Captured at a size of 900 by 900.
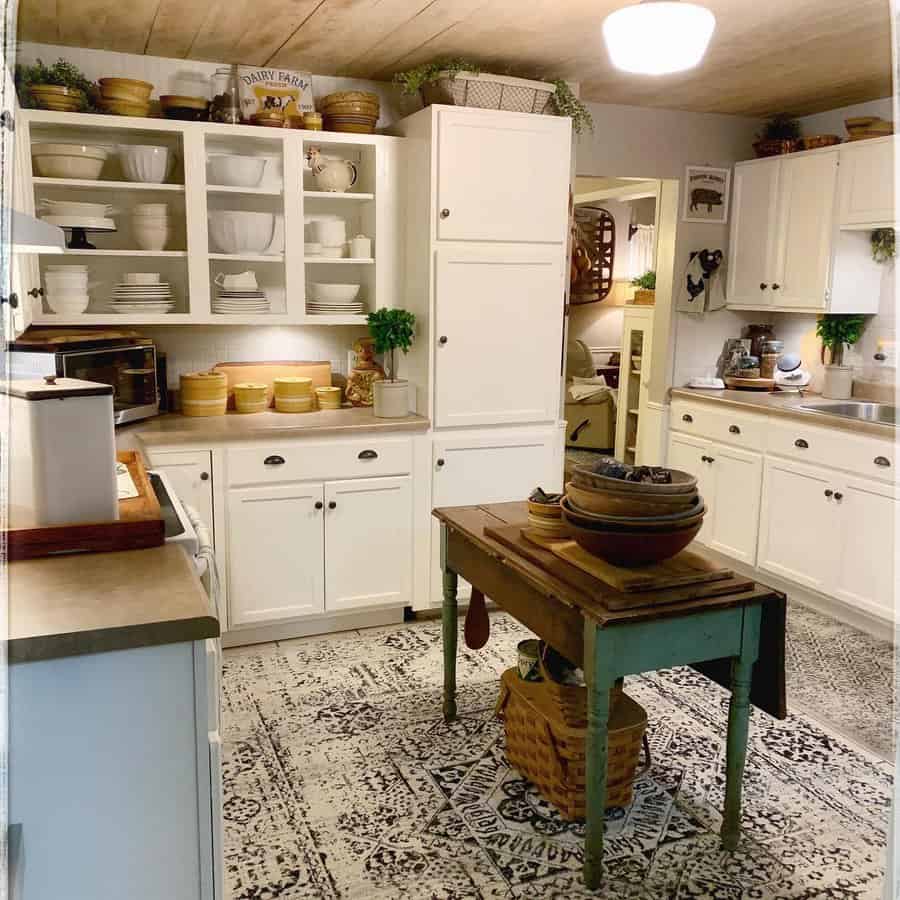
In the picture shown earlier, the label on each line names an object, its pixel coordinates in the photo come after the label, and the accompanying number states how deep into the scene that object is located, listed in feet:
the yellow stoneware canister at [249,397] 12.50
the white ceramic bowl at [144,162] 11.35
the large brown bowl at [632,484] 6.86
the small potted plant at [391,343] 12.39
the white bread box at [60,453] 5.94
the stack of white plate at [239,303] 12.08
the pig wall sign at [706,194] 15.78
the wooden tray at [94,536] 5.97
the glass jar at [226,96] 11.87
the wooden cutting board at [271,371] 12.93
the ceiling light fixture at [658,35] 7.69
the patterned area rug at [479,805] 7.38
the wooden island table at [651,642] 6.74
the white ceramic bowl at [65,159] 10.89
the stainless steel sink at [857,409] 14.12
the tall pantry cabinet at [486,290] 11.96
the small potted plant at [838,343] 14.73
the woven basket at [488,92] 11.76
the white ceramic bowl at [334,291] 12.67
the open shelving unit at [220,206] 11.39
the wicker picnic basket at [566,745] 7.91
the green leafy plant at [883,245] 14.19
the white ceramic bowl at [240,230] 11.87
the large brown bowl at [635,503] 6.82
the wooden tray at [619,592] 6.67
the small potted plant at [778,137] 15.11
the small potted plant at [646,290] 20.22
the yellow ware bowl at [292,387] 12.67
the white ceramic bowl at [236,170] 11.75
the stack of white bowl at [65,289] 10.95
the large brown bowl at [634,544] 6.84
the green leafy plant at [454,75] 11.82
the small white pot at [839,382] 14.67
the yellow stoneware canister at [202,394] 12.19
